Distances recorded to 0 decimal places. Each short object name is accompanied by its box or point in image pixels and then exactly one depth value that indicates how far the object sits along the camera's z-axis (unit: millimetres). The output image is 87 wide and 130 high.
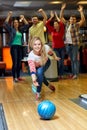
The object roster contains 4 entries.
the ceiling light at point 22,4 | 7647
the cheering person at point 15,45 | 4523
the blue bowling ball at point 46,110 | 2236
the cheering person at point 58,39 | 4790
